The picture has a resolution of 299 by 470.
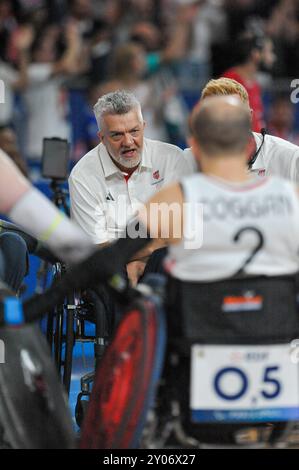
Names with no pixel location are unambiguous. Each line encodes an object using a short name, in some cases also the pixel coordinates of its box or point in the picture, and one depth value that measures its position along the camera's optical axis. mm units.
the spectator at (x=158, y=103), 13812
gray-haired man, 7113
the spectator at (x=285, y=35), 14914
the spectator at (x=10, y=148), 9309
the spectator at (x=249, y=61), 10984
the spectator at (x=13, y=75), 13852
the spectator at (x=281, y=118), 13531
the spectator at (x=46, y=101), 14070
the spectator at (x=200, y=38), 14633
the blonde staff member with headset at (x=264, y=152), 7008
